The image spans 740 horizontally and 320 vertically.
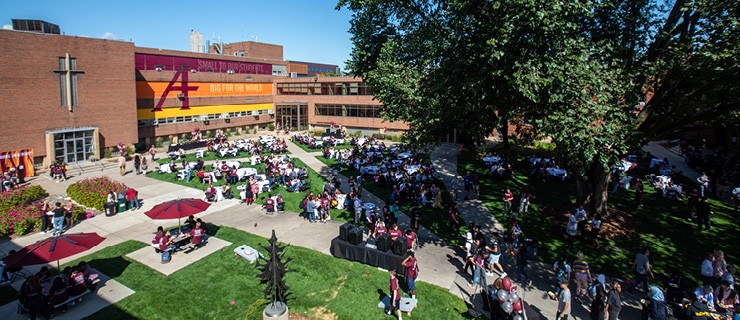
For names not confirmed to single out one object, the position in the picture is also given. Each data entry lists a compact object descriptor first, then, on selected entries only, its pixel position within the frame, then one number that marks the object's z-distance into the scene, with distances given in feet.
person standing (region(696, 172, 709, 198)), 71.26
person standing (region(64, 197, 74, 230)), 60.90
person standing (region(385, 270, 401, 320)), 36.17
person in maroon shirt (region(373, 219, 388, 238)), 48.96
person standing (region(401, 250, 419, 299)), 38.34
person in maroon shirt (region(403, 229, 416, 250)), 45.62
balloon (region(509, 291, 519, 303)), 31.68
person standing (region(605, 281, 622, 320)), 33.22
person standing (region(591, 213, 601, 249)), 50.65
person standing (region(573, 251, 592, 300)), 38.65
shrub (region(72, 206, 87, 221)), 63.28
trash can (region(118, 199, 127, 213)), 68.03
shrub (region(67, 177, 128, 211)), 68.80
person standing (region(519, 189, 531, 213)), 65.41
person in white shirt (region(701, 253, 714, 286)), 38.93
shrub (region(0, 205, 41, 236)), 56.39
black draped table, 44.55
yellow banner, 134.41
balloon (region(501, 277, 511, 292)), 32.86
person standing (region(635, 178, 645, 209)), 66.69
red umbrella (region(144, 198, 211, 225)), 50.20
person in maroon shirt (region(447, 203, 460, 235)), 54.65
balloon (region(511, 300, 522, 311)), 31.63
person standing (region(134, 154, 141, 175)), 96.58
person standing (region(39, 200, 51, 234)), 58.54
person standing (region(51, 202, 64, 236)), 57.52
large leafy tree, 38.96
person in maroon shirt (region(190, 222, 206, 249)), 50.31
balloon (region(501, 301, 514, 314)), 31.19
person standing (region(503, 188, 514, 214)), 65.36
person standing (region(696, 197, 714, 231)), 55.67
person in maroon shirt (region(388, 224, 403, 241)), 46.88
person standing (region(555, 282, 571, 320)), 34.09
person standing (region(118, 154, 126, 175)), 95.61
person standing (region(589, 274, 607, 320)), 34.21
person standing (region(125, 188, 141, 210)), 68.39
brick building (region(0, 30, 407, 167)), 95.30
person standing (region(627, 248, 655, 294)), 39.52
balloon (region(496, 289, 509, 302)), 32.22
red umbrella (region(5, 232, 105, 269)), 36.68
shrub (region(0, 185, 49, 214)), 66.39
